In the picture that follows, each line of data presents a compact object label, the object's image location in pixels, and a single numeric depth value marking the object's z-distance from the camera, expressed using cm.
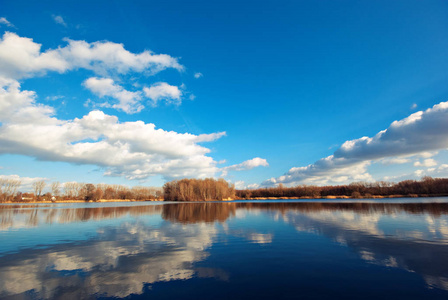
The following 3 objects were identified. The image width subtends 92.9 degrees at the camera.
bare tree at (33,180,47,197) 15062
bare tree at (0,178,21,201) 13625
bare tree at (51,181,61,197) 16915
